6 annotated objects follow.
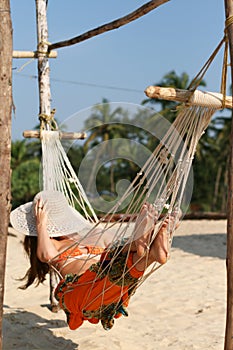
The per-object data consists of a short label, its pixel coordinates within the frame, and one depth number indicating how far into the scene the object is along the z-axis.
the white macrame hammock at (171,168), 4.26
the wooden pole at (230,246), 4.10
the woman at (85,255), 4.31
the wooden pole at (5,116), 4.10
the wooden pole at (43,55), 5.77
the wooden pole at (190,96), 4.34
